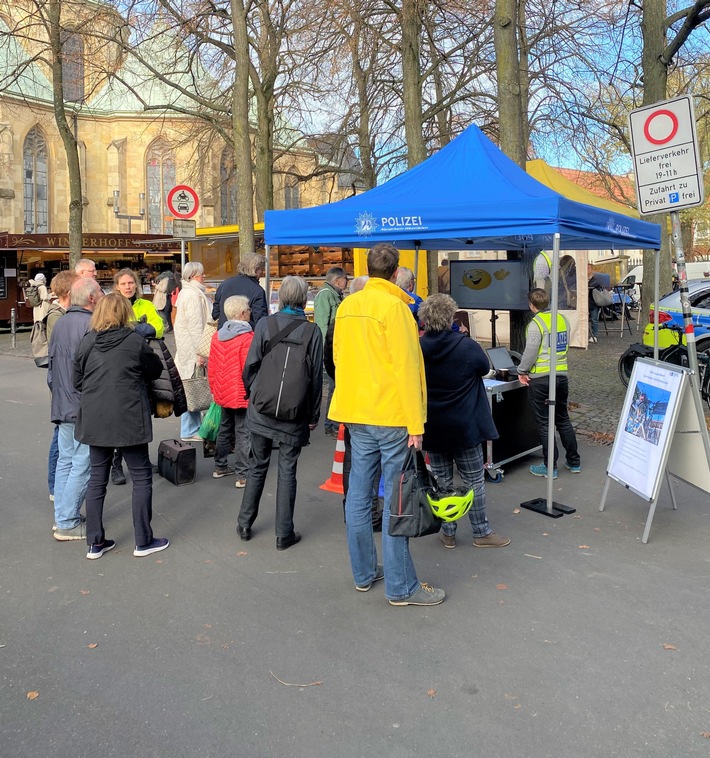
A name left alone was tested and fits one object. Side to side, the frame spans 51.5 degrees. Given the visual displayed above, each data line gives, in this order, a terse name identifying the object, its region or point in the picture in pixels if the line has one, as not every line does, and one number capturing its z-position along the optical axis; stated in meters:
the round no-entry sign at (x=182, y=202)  10.23
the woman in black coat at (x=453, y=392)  4.62
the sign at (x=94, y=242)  21.47
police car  10.56
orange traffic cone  6.09
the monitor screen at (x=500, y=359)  6.80
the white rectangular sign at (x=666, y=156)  5.20
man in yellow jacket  3.78
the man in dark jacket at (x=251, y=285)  7.44
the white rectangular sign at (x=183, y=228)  10.16
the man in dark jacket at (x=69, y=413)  4.90
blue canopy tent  5.51
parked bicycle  9.16
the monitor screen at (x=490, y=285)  8.11
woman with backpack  4.67
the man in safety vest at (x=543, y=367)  6.17
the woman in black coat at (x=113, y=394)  4.44
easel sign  4.93
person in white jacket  7.11
